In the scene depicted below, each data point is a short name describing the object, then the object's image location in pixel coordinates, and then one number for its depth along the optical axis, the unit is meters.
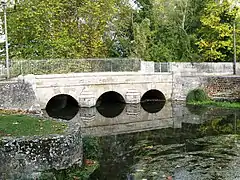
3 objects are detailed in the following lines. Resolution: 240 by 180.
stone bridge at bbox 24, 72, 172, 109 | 30.11
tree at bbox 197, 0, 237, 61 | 39.84
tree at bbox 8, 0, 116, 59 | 33.59
